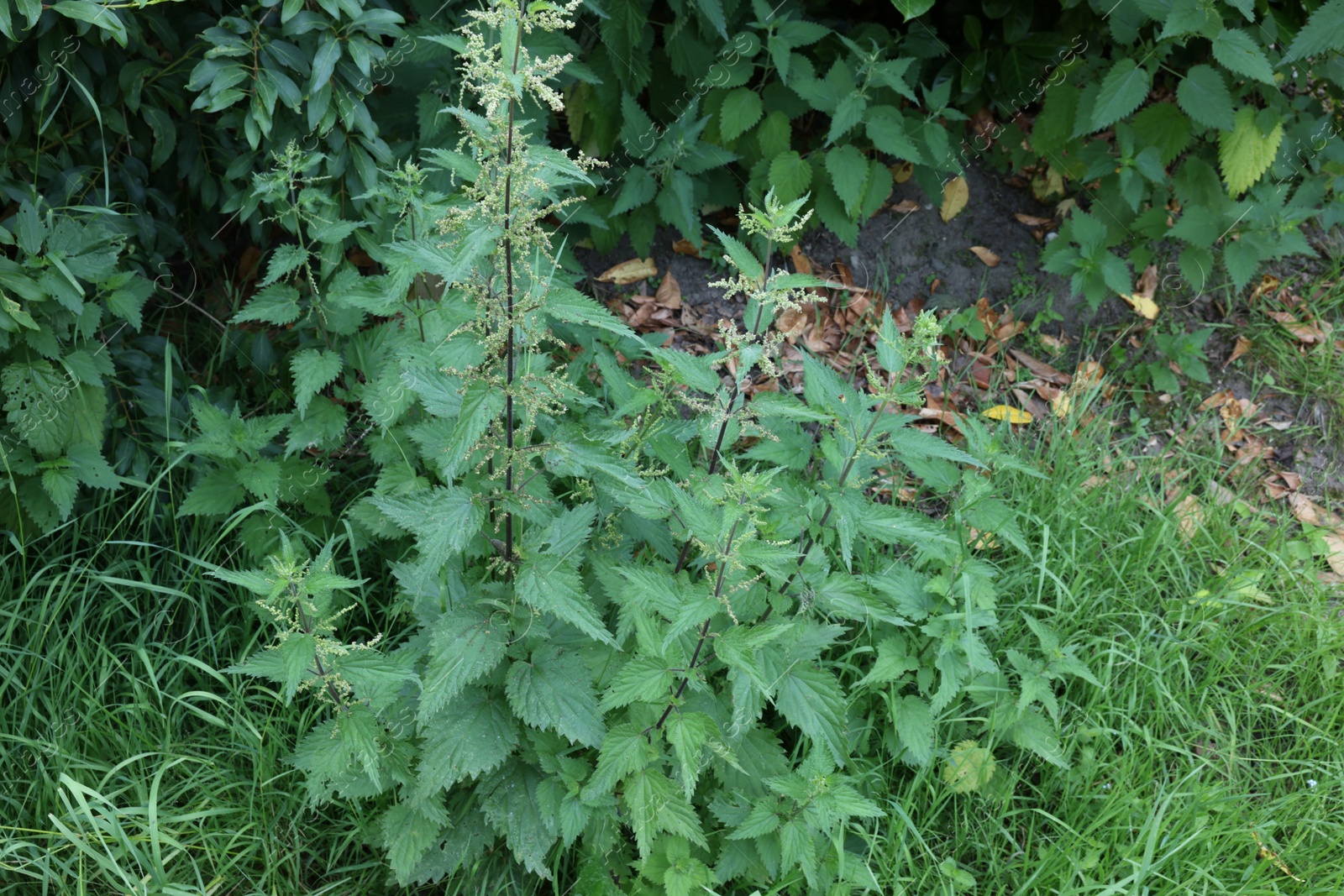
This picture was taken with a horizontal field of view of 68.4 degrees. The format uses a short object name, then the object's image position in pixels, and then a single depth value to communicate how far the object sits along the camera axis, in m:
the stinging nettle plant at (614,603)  1.75
